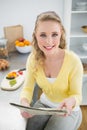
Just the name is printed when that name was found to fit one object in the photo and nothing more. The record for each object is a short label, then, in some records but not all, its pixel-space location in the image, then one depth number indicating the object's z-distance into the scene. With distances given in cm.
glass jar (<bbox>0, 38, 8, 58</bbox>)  197
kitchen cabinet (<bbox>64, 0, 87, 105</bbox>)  200
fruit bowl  198
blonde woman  113
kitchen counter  132
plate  144
